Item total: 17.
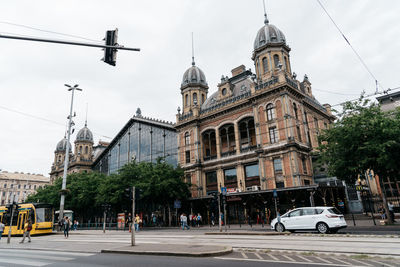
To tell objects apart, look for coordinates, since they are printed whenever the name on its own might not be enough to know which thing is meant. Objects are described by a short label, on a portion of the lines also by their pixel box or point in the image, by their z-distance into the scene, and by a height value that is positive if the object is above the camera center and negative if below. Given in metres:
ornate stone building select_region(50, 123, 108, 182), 66.25 +15.04
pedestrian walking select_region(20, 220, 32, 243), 18.80 -0.59
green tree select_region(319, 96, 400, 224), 18.31 +4.10
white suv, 15.23 -0.87
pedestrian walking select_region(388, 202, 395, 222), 19.61 -0.74
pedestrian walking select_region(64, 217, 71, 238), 22.41 -0.78
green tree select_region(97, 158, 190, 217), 32.51 +3.49
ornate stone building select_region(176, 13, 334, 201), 31.05 +10.44
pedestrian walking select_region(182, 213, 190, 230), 27.06 -0.95
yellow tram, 25.61 +0.17
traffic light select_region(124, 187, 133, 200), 13.98 +0.99
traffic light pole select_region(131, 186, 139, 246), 12.78 -1.15
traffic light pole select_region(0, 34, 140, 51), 7.41 +4.77
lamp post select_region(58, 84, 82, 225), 28.90 +9.29
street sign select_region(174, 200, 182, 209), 33.31 +0.89
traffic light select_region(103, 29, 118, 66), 8.09 +4.74
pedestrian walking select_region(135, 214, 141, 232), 27.10 -0.92
